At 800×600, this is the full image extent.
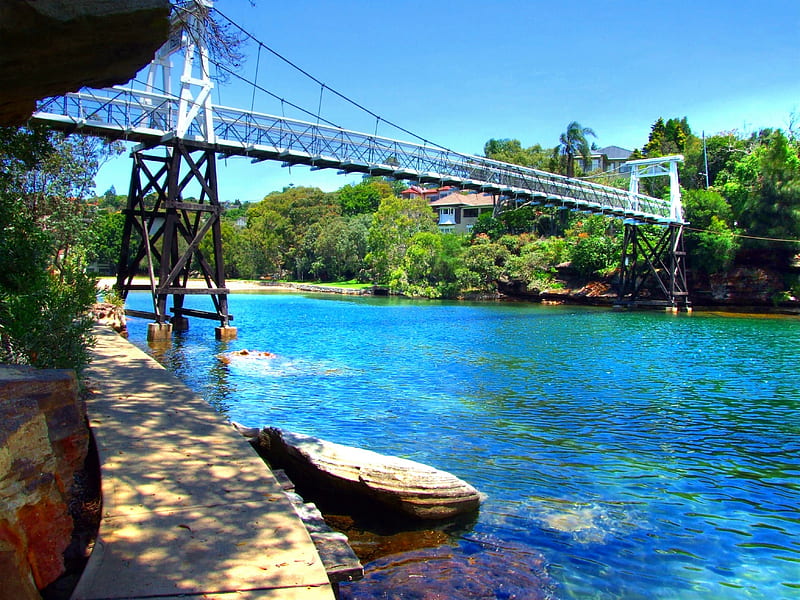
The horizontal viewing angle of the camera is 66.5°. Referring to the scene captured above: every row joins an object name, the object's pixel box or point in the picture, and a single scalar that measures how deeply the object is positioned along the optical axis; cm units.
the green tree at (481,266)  5325
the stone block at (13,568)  303
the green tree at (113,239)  7075
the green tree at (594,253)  4828
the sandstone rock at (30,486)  316
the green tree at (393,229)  6244
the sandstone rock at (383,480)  607
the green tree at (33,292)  658
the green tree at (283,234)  8256
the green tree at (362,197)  9831
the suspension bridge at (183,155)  1958
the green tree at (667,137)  6456
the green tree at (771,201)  3847
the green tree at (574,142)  6128
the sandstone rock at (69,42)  367
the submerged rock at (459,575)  480
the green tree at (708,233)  4059
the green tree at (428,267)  5631
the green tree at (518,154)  6856
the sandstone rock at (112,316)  2017
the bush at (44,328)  649
